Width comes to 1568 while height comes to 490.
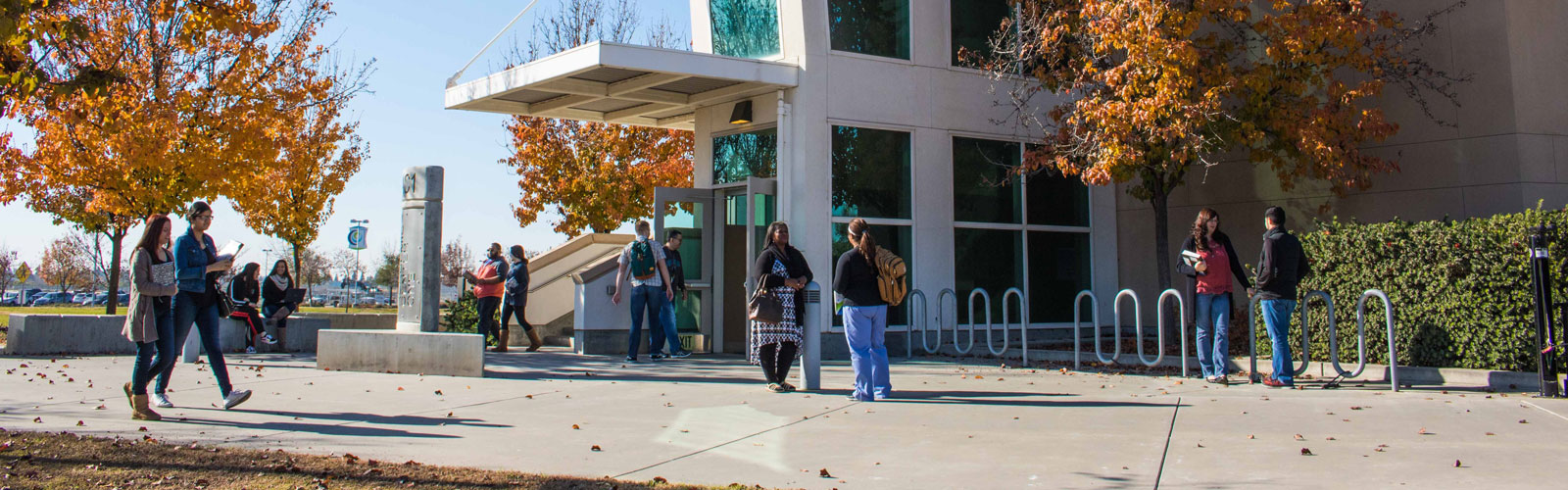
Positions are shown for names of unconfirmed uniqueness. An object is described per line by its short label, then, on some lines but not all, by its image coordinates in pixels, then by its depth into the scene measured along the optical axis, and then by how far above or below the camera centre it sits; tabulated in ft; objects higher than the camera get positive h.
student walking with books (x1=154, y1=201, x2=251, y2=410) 25.55 +0.67
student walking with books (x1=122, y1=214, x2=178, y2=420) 24.58 +0.29
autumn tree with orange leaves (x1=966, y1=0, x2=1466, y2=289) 38.55 +8.46
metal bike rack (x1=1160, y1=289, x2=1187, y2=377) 32.94 -0.11
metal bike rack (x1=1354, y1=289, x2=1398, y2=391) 29.75 -0.60
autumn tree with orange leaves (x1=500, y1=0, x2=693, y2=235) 91.20 +13.19
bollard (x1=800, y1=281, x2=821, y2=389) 30.68 -0.48
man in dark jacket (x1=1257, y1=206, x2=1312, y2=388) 31.17 +1.04
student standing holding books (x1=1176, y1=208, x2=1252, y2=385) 32.53 +1.32
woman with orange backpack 28.68 +0.40
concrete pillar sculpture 36.19 +2.25
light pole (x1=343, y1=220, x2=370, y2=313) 96.27 +7.36
